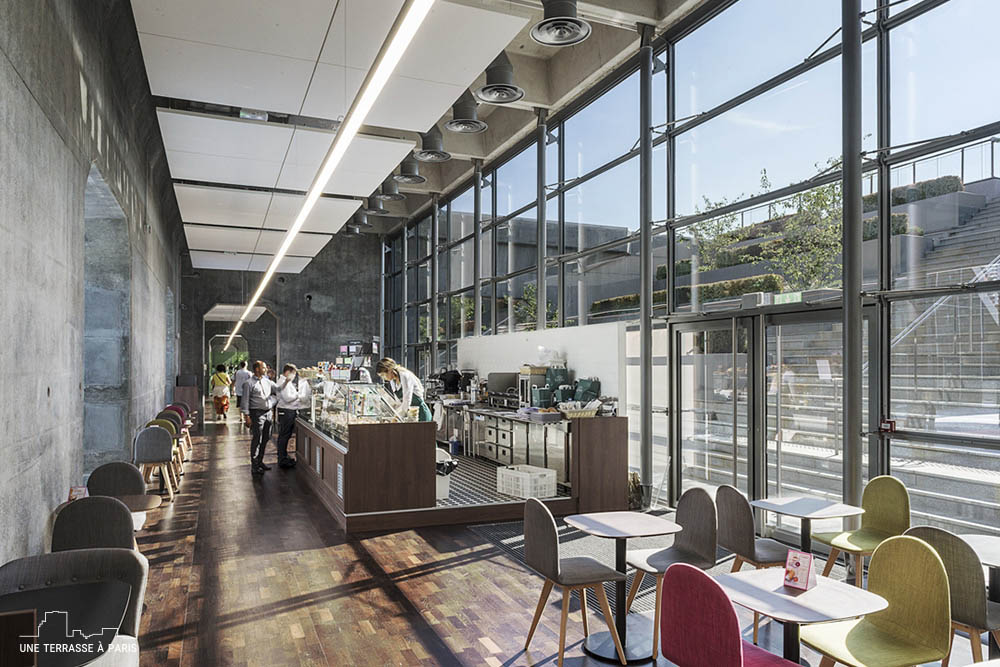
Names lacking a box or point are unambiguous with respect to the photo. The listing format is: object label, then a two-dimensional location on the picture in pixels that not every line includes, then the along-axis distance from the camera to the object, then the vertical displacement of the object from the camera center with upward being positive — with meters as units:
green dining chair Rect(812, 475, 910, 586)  4.44 -1.12
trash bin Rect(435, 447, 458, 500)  7.26 -1.27
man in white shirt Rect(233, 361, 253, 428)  12.30 -0.51
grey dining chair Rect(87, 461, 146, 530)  4.70 -0.88
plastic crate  7.43 -1.41
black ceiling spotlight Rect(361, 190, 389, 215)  12.30 +2.55
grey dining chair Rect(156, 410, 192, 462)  8.92 -1.09
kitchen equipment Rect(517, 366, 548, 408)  9.42 -0.40
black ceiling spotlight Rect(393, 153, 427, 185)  10.54 +2.73
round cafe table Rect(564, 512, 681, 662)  3.85 -1.18
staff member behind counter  7.16 -0.37
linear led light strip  3.31 +1.53
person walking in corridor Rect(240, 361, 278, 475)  9.62 -0.84
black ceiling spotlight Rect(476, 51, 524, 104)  6.84 +2.59
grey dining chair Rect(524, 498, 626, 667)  3.67 -1.20
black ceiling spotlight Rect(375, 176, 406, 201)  11.60 +2.64
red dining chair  2.50 -1.02
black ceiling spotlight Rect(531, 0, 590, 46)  5.67 +2.65
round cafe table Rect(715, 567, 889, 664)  2.72 -1.02
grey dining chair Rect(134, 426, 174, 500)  6.64 -0.93
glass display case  7.02 -0.59
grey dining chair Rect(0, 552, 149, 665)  2.71 -0.87
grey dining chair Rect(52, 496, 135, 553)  3.44 -0.87
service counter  6.67 -1.25
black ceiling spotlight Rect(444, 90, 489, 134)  8.09 +2.70
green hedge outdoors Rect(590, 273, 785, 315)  6.57 +0.62
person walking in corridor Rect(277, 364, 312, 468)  9.69 -0.73
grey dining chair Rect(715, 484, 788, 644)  4.15 -1.11
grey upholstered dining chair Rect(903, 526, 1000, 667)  3.22 -1.11
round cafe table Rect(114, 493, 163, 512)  4.35 -0.96
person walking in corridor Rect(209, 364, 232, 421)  16.97 -1.02
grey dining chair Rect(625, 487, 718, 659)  3.99 -1.15
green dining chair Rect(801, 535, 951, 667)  2.88 -1.16
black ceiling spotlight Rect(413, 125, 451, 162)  9.30 +2.65
